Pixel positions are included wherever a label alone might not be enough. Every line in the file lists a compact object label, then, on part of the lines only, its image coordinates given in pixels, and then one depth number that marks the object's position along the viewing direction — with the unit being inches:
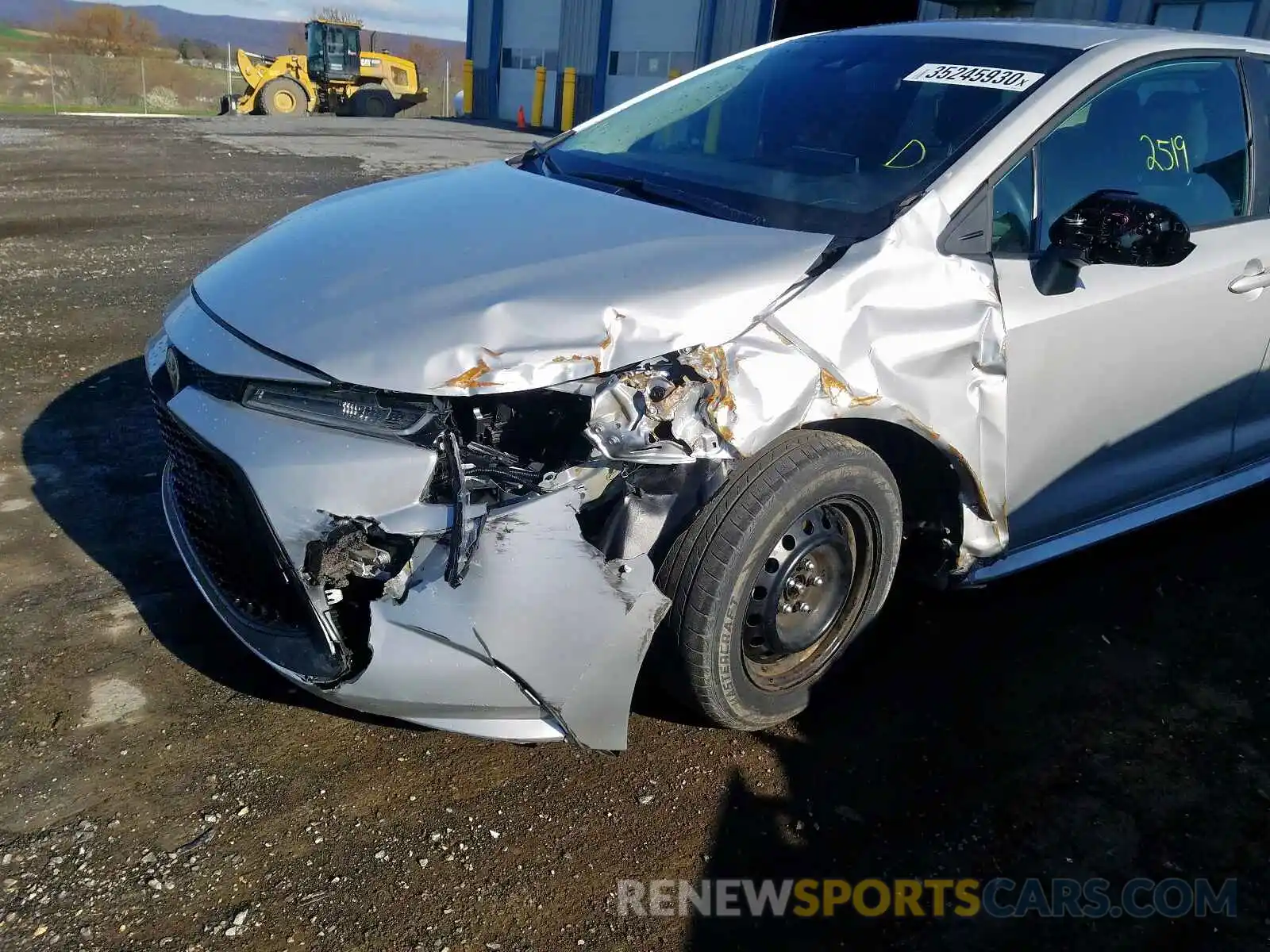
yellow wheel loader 968.9
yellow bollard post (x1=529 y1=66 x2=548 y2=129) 970.7
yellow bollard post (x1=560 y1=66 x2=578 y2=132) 911.7
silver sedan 83.2
